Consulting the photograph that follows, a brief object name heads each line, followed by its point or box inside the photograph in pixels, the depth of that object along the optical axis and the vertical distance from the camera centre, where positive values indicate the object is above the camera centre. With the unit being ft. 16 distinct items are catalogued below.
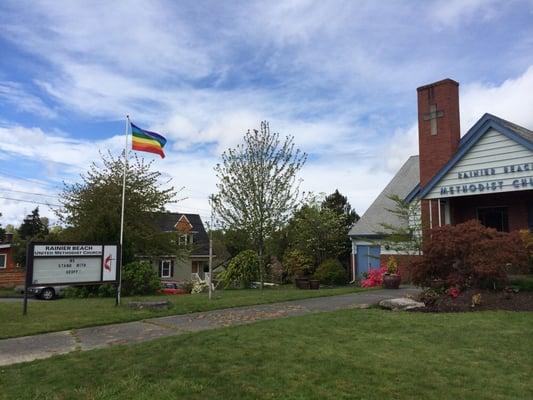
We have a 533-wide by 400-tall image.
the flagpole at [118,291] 39.95 -2.22
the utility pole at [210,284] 46.86 -1.89
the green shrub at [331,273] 79.10 -1.35
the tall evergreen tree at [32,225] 190.42 +15.98
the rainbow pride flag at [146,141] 45.01 +11.69
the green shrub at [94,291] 59.31 -3.31
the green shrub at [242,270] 71.97 -0.79
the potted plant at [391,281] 56.70 -1.88
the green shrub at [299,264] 86.94 +0.14
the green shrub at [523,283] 42.47 -1.57
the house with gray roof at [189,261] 142.10 +1.75
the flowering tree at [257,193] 61.00 +9.12
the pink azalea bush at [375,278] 65.87 -1.80
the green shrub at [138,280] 60.44 -1.93
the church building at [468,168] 53.67 +11.38
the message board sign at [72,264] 35.72 +0.03
